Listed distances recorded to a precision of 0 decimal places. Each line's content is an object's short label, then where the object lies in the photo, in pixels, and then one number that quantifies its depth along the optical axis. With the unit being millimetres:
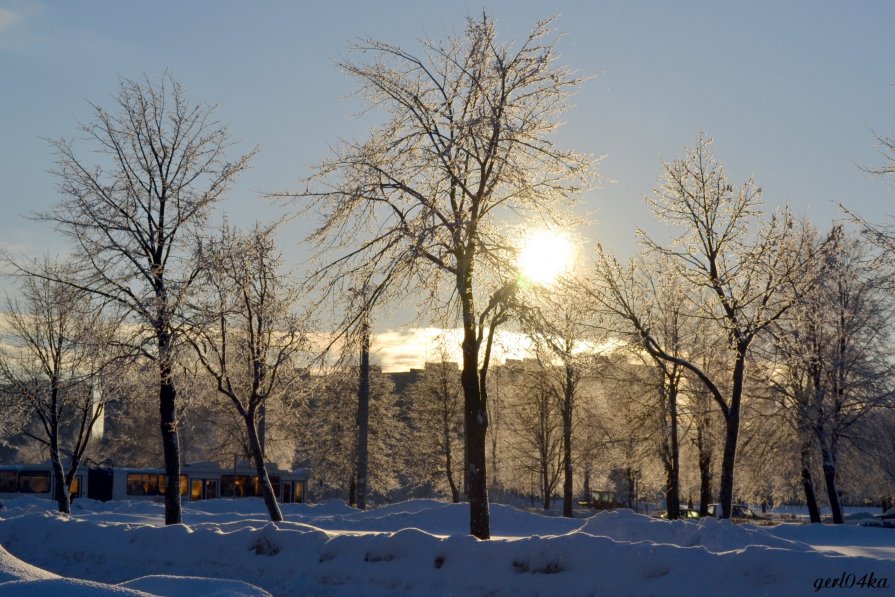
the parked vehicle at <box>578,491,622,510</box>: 69000
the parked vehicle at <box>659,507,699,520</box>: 51600
